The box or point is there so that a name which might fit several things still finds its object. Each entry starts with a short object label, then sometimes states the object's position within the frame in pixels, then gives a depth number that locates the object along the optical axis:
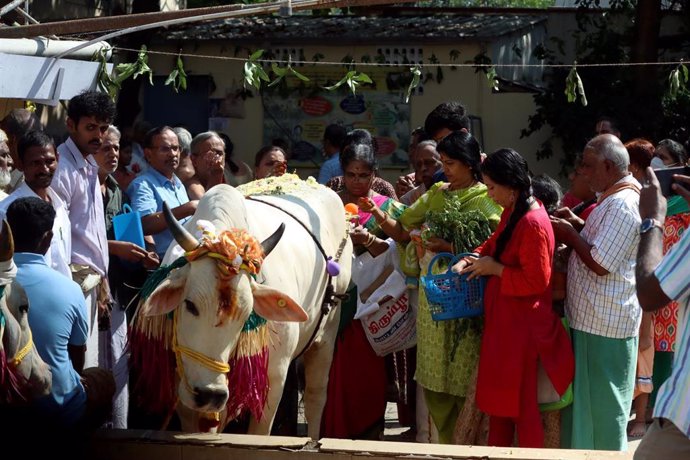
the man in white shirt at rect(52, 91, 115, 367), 5.89
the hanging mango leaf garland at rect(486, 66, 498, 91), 8.31
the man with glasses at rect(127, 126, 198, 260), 6.51
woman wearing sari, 7.07
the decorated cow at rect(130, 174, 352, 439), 4.93
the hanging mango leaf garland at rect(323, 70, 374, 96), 8.19
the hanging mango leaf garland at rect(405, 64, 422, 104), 8.11
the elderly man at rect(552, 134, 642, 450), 5.75
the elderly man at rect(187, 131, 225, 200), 7.41
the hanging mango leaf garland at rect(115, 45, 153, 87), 7.88
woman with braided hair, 5.67
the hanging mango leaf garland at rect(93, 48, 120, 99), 8.16
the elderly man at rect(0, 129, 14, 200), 5.73
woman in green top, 6.10
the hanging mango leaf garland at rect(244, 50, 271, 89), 7.98
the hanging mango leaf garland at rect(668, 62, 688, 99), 8.34
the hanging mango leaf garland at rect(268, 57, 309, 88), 7.96
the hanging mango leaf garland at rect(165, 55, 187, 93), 7.77
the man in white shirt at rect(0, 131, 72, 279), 5.48
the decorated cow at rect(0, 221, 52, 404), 4.26
